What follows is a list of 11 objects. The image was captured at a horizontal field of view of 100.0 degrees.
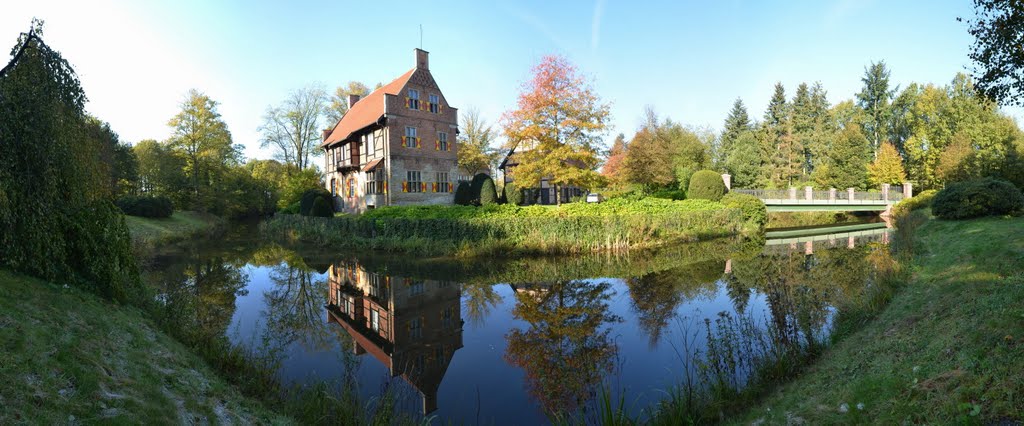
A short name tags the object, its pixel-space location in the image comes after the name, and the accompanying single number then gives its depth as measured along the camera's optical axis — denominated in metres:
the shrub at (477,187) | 28.70
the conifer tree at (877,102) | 44.88
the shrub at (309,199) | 28.66
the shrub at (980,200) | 13.25
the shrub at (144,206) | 27.40
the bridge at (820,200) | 32.22
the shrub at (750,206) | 27.00
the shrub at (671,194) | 34.12
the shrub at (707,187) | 28.77
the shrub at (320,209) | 26.31
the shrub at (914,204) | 23.48
